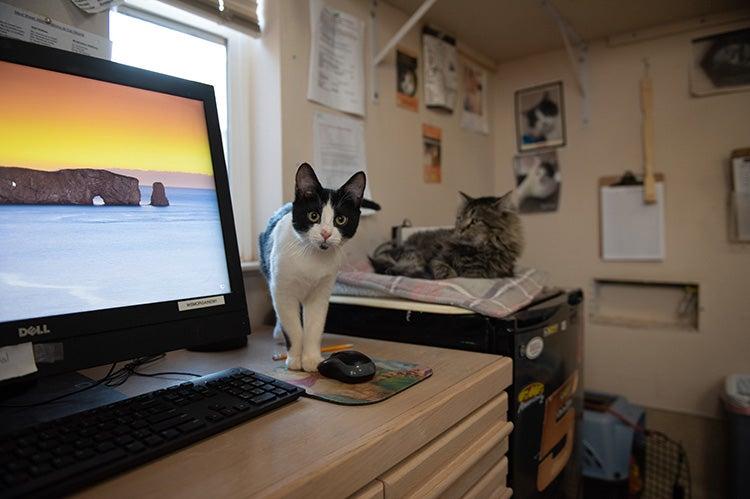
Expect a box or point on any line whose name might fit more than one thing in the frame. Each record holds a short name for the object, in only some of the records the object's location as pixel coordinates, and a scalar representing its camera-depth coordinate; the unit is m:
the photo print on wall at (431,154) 1.82
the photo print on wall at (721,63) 1.73
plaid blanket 0.97
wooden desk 0.43
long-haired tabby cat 1.26
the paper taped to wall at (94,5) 0.84
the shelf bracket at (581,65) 1.96
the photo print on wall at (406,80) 1.66
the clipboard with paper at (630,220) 1.88
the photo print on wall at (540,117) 2.12
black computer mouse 0.71
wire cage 1.67
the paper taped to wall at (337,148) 1.35
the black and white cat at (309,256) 0.75
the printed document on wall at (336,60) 1.32
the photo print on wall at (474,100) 2.07
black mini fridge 0.93
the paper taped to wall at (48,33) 0.74
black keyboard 0.41
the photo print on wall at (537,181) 2.14
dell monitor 0.52
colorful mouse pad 0.65
